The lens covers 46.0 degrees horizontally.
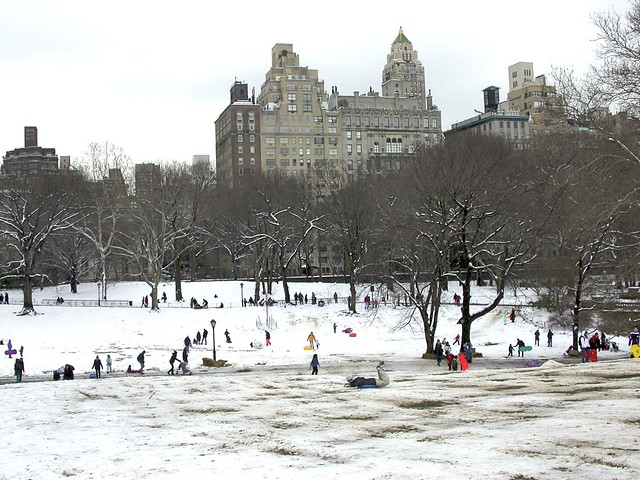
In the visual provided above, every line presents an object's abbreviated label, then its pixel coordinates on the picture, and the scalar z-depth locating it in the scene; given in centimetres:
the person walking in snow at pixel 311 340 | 4892
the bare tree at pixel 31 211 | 5909
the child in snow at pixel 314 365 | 3472
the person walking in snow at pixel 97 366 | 3712
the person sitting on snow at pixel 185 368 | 3816
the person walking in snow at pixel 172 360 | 3859
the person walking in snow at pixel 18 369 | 3612
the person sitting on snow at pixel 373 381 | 2686
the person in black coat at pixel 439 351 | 3975
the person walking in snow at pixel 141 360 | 3932
